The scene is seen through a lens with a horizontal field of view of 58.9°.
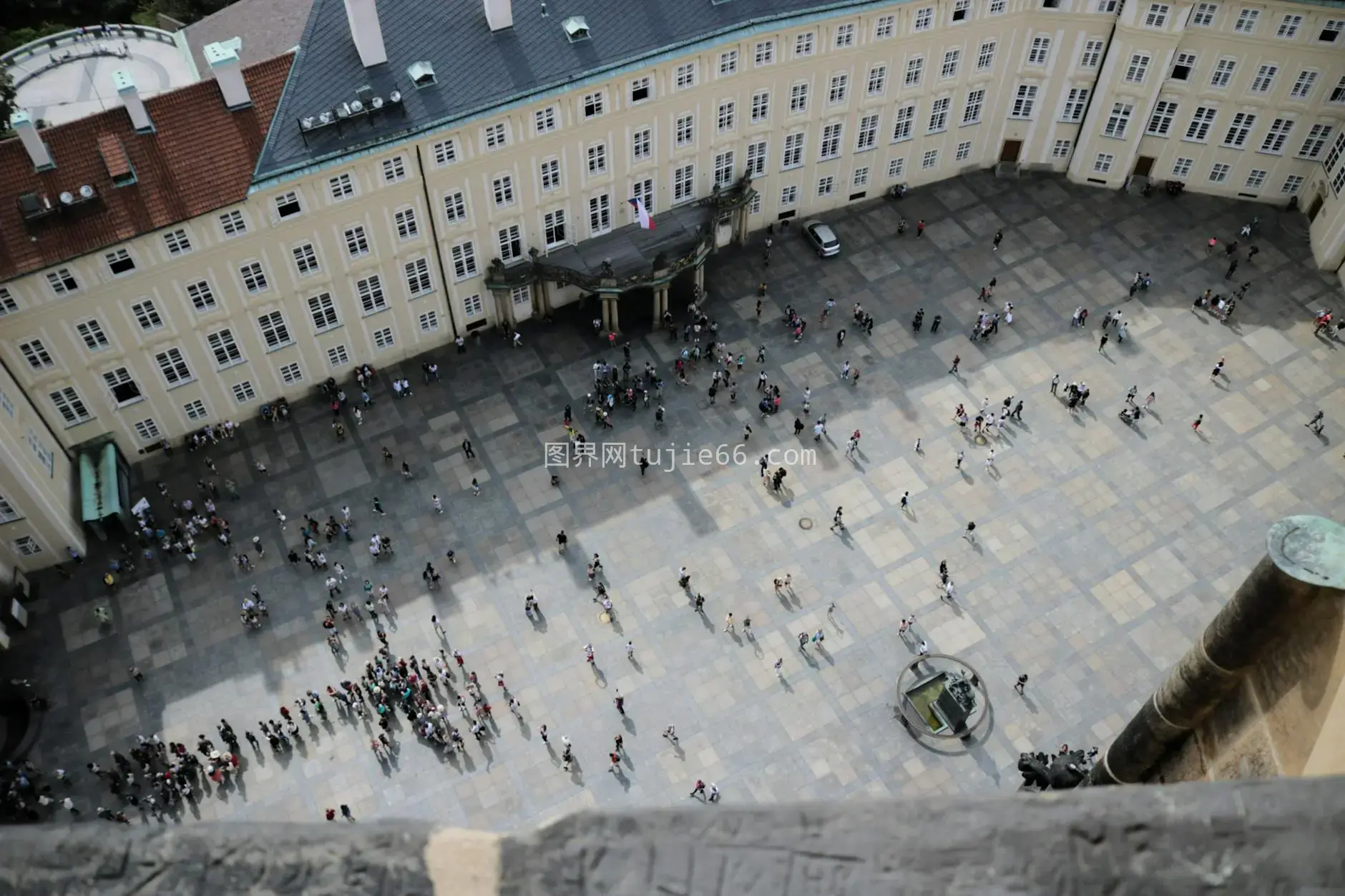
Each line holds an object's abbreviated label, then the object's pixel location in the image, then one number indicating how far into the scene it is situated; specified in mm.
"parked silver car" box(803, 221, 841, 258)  70375
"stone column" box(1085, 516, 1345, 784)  17953
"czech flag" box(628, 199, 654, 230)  62875
